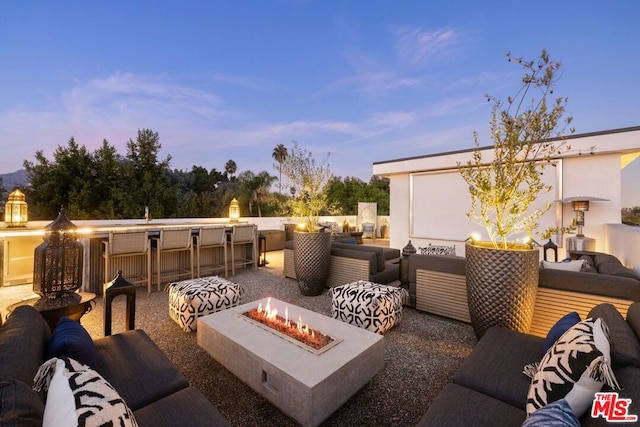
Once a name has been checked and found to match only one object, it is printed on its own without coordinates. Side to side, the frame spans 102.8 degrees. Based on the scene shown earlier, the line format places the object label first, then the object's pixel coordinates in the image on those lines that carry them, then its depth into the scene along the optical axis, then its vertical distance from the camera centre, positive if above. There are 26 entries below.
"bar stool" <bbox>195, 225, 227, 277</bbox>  5.11 -0.83
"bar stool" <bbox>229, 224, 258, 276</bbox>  5.65 -0.65
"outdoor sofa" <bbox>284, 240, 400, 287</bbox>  4.07 -0.89
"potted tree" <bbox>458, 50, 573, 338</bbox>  2.31 +0.15
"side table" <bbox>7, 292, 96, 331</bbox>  1.81 -0.70
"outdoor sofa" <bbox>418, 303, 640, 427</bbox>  0.98 -0.94
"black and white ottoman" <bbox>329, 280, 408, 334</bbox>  2.88 -1.09
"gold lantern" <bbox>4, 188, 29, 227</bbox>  4.14 -0.01
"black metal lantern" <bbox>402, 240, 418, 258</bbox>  5.13 -0.77
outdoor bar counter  4.08 -0.75
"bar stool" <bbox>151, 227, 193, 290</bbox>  4.64 -0.83
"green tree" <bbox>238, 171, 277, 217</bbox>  17.14 +1.73
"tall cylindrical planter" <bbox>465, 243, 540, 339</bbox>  2.29 -0.66
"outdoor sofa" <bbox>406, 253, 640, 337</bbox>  2.29 -0.78
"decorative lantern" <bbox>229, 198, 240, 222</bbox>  6.97 +0.01
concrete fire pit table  1.56 -1.04
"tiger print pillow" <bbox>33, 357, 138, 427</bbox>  0.74 -0.59
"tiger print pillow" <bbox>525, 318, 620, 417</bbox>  0.97 -0.64
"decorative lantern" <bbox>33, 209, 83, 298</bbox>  1.93 -0.40
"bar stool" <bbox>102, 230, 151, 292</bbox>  4.10 -0.74
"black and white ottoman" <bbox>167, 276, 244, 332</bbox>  2.96 -1.06
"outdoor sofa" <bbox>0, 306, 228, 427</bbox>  0.70 -0.95
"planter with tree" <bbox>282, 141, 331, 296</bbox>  4.21 -0.05
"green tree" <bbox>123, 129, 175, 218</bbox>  12.44 +1.82
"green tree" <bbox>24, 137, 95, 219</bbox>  10.85 +1.20
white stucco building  5.46 +0.64
